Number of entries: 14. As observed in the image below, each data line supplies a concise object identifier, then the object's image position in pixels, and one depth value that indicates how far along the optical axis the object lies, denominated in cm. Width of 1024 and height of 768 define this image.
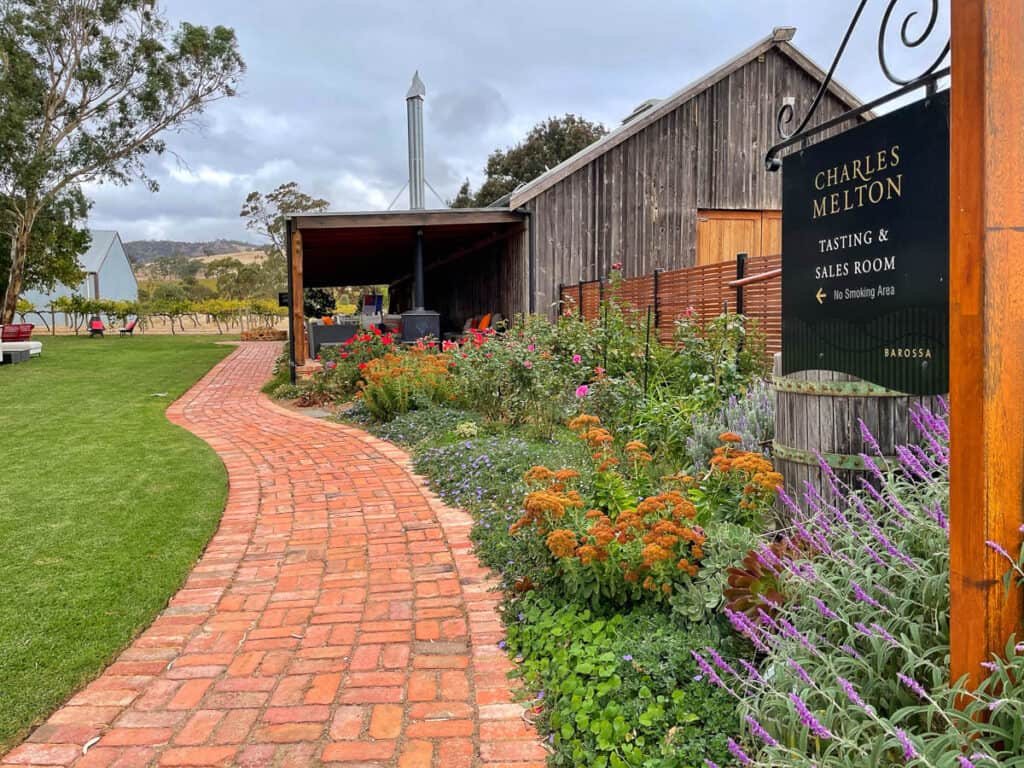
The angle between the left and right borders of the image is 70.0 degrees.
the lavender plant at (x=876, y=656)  138
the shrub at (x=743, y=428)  368
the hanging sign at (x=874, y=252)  239
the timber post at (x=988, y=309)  142
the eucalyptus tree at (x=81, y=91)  2277
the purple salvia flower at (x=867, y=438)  235
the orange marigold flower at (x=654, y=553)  236
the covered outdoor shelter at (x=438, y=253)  1105
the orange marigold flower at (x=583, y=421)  364
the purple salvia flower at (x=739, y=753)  143
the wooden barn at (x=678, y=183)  1145
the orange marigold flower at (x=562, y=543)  258
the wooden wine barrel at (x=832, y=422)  266
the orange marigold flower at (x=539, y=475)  313
